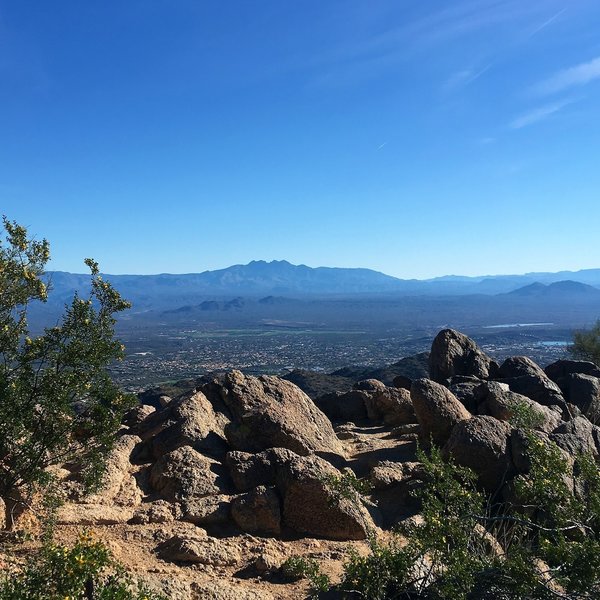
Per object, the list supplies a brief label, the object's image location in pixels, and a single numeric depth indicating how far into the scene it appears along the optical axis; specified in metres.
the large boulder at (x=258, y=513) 11.30
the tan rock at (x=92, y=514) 10.54
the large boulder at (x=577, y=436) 14.10
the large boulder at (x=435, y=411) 17.09
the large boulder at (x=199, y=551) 9.73
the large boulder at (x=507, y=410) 16.20
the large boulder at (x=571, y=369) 26.25
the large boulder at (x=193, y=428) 14.80
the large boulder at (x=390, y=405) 22.88
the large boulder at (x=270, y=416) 15.29
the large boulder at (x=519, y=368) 24.23
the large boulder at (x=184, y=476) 12.54
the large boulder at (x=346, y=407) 24.52
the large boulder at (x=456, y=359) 26.95
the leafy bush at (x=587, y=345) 43.28
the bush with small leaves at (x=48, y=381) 9.72
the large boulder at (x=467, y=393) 20.27
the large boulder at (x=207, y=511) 11.46
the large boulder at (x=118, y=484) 11.94
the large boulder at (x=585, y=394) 21.34
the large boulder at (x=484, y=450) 13.33
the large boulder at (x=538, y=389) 20.73
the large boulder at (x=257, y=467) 12.72
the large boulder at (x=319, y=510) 11.33
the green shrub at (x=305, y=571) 8.07
